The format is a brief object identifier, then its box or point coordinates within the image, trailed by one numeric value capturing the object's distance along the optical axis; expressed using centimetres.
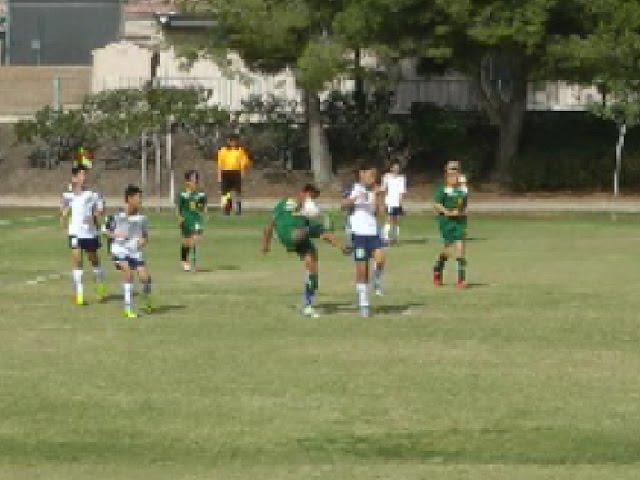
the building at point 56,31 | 7681
